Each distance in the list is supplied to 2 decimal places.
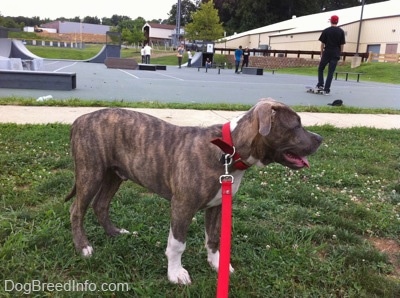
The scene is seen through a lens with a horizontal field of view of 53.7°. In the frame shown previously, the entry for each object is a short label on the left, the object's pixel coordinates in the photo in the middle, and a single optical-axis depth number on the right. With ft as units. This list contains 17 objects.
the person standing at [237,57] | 105.91
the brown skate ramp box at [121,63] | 94.58
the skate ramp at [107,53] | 126.73
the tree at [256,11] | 248.93
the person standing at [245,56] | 114.32
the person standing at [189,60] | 128.77
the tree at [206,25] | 172.04
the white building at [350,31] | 153.06
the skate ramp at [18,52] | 81.04
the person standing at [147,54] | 110.87
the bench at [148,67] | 93.20
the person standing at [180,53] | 121.39
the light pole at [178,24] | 155.94
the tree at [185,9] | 333.01
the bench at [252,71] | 97.89
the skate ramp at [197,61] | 129.06
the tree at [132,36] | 243.54
